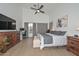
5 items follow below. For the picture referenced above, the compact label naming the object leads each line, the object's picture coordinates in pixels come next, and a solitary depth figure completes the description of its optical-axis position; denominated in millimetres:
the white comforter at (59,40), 2495
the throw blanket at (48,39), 2446
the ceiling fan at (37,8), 2859
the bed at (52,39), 2443
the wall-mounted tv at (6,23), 2334
